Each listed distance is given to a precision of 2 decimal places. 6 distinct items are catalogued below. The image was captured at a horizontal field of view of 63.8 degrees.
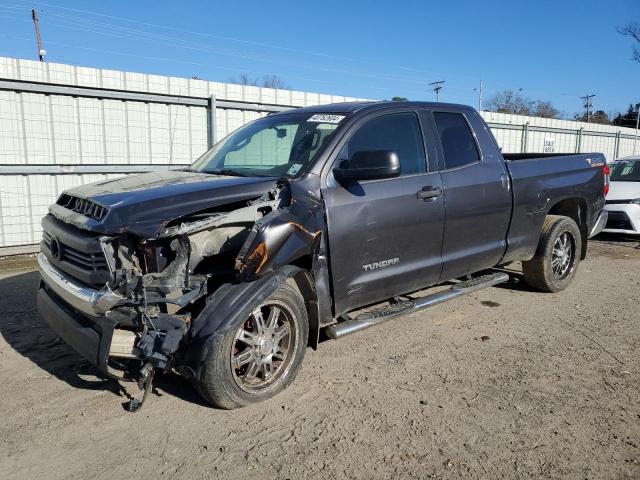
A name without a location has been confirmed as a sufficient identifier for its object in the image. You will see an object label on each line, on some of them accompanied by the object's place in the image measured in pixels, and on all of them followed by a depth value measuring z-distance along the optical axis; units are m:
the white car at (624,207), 9.33
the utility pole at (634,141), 22.17
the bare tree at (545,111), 56.37
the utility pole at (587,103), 68.03
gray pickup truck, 3.13
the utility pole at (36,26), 33.69
